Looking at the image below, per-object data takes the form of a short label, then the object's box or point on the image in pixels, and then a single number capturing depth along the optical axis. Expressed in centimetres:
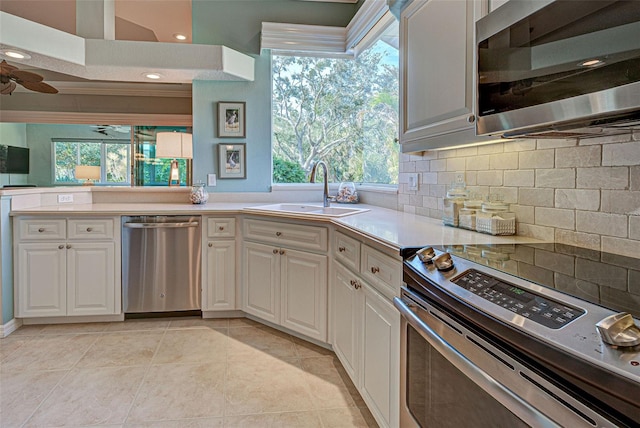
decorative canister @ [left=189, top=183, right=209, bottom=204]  342
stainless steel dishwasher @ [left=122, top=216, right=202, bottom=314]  303
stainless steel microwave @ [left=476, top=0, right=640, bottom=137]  79
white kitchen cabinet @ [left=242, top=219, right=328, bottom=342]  249
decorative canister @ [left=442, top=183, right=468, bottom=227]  186
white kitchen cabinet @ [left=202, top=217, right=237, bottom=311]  308
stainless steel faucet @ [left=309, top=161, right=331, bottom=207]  296
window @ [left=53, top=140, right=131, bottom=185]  768
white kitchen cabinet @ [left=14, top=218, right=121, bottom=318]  290
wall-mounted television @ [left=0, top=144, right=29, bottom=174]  652
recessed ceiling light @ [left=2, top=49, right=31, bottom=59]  275
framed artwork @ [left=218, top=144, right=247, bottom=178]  357
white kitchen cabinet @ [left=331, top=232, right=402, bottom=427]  151
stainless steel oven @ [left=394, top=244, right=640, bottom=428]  59
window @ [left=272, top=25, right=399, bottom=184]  345
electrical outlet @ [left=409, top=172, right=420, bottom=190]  244
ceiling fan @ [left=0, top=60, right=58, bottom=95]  376
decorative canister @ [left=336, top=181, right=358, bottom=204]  330
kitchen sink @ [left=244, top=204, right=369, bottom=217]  263
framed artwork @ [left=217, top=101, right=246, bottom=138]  354
